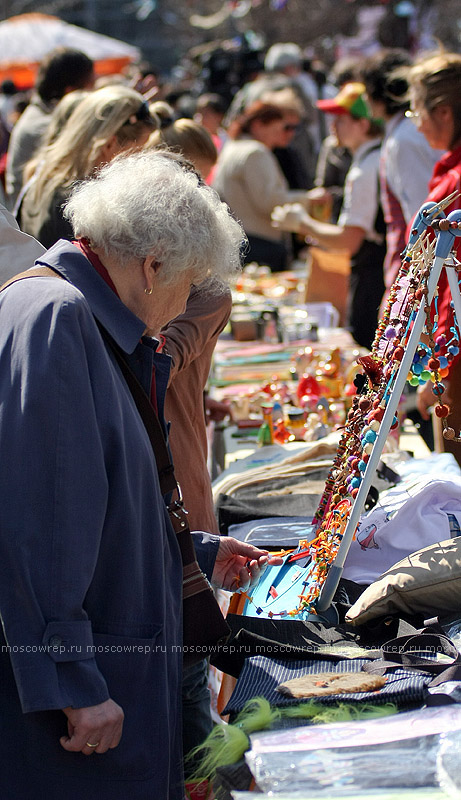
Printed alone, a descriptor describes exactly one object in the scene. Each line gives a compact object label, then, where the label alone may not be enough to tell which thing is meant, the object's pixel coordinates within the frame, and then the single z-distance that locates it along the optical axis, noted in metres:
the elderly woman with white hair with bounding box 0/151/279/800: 2.99
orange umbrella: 19.51
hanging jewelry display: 3.46
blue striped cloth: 3.13
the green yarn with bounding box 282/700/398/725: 3.10
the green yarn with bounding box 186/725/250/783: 3.06
